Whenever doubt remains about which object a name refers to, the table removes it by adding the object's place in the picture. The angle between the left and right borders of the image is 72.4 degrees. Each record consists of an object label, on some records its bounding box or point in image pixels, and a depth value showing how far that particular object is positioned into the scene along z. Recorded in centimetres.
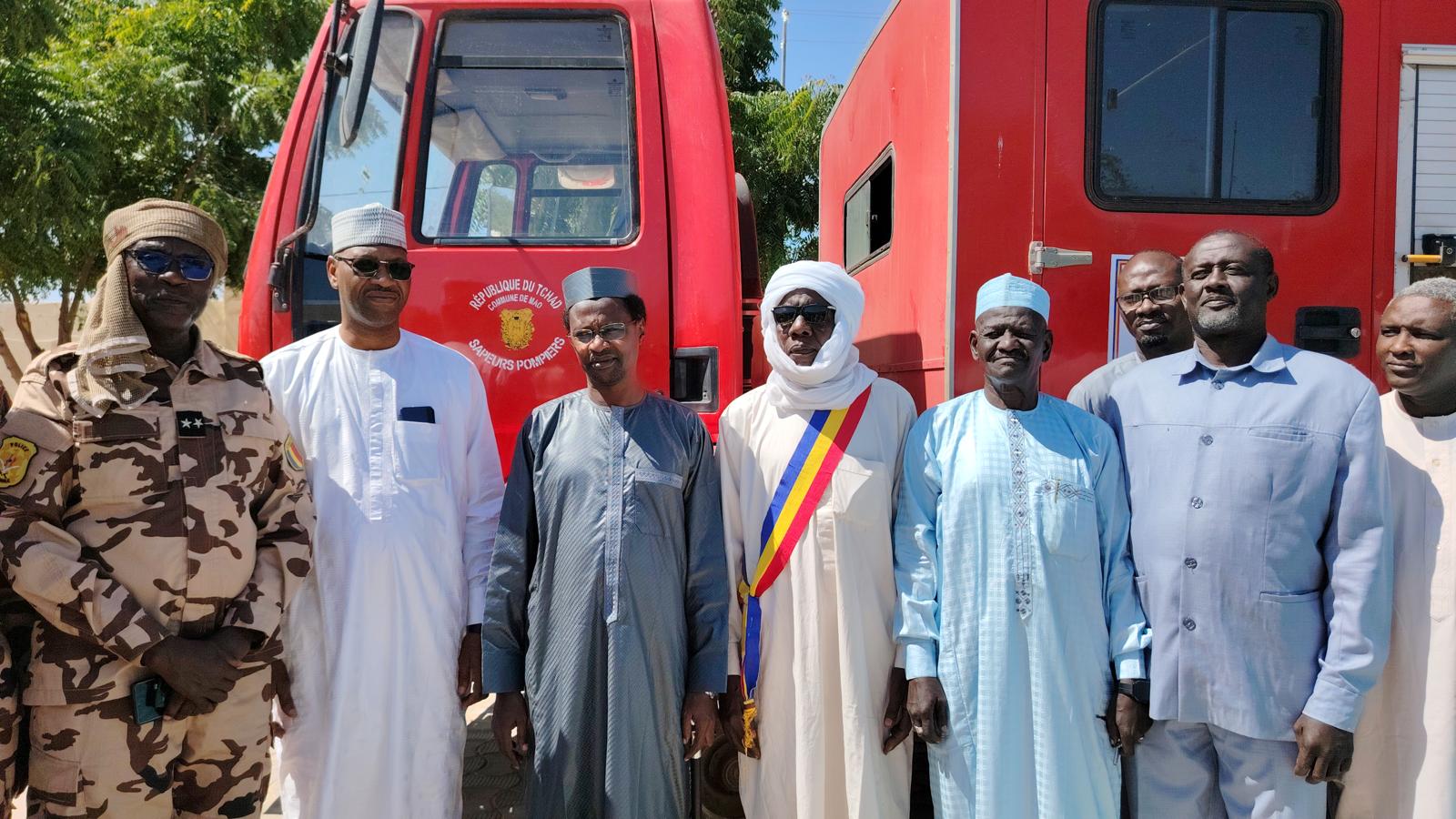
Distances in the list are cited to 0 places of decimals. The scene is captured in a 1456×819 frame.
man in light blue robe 219
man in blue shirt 205
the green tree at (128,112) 870
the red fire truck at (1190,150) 271
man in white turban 232
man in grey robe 221
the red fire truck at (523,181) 280
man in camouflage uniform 193
